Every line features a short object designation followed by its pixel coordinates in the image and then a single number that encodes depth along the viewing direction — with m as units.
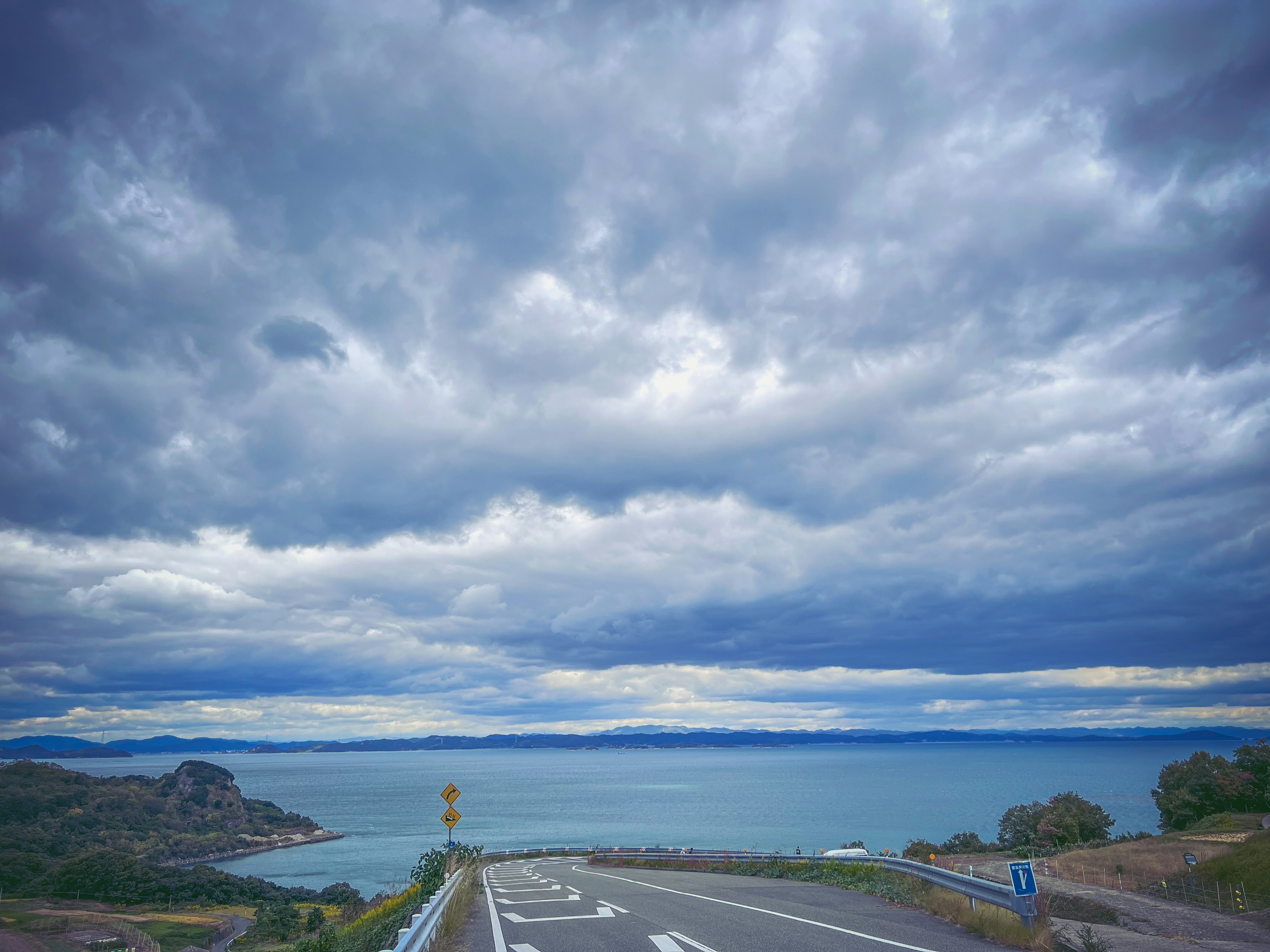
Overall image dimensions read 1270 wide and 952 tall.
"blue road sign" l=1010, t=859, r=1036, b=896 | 9.55
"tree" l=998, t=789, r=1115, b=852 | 42.28
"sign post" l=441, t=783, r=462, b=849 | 21.98
